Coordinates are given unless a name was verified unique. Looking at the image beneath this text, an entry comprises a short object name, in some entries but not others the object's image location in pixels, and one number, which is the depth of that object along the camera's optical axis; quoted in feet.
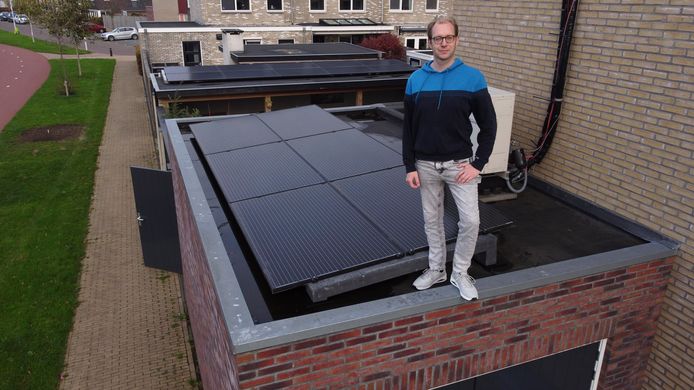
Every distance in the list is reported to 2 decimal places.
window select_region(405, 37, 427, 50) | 147.95
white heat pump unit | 22.35
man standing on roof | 13.44
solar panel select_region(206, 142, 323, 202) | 19.62
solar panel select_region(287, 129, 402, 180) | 20.75
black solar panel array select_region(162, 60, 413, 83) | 47.42
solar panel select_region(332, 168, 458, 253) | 16.01
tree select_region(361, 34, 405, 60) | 123.95
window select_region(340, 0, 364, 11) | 144.15
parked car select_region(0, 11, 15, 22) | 278.42
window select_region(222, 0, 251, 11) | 128.98
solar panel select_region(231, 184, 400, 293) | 14.44
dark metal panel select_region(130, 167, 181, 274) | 34.91
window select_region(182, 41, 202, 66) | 120.69
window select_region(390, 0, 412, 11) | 148.46
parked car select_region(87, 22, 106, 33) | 214.12
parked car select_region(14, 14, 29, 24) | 260.21
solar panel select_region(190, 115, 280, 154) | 25.26
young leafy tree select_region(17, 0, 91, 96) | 110.22
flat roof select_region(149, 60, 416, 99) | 44.37
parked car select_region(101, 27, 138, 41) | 206.53
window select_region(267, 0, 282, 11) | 132.42
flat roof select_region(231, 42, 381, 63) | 65.00
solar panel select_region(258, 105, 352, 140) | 26.24
